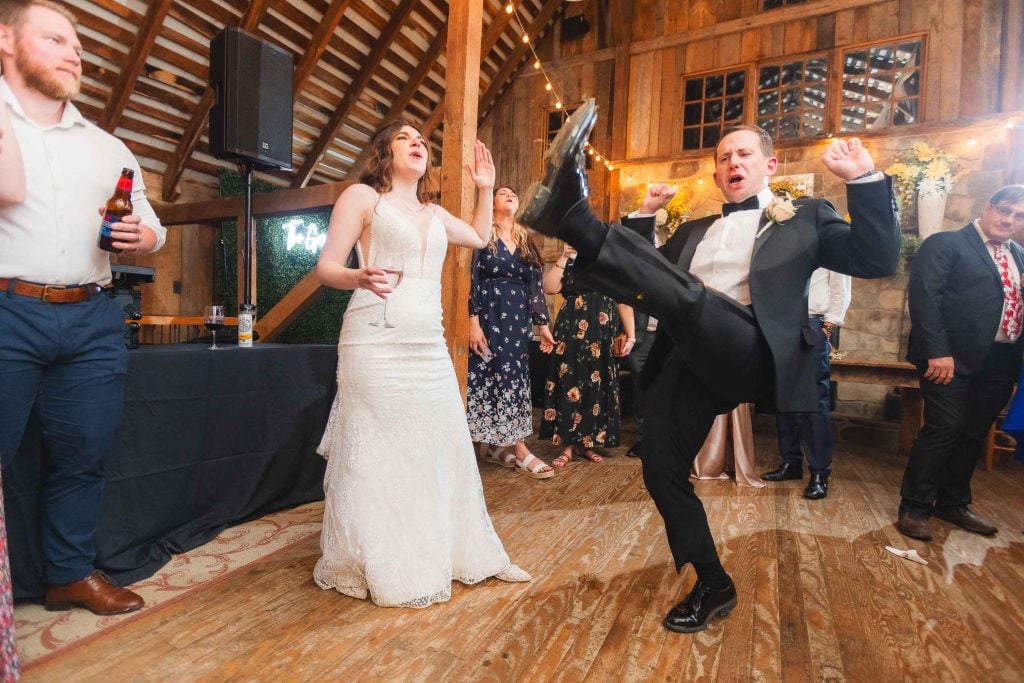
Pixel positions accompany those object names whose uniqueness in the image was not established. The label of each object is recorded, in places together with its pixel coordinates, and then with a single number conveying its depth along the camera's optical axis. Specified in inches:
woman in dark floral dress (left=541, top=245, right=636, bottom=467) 146.3
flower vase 206.8
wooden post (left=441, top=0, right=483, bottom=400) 94.7
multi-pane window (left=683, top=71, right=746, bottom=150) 253.9
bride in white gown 68.2
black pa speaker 122.0
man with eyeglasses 98.3
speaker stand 123.4
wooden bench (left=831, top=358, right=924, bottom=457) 157.1
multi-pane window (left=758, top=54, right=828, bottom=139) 238.2
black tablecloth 67.1
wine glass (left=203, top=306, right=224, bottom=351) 90.3
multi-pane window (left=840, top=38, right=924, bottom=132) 223.0
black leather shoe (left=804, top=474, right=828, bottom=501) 120.7
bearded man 56.1
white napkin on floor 87.0
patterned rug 59.6
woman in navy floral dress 130.4
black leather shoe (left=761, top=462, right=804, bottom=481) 135.3
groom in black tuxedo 52.9
